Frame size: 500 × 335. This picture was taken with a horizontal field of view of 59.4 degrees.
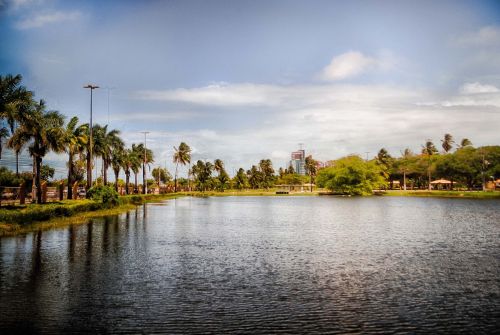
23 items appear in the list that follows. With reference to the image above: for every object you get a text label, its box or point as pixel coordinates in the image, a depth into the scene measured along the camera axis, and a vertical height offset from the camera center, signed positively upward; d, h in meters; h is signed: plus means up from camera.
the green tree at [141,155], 118.19 +9.50
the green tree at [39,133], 46.69 +6.41
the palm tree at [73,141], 59.66 +6.88
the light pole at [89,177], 67.12 +1.90
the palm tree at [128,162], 105.26 +6.76
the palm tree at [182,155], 163.40 +12.25
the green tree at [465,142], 167.90 +15.78
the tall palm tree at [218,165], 187.62 +9.51
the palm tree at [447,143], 176.46 +16.34
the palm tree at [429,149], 182.12 +14.49
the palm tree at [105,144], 79.81 +8.86
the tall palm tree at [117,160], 98.80 +6.62
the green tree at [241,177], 198.38 +4.44
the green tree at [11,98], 39.56 +8.62
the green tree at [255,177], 196.12 +4.33
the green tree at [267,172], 197.89 +6.55
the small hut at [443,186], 162.38 -0.89
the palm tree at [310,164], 198.12 +9.81
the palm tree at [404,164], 158.25 +7.63
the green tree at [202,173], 181.62 +5.95
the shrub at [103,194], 54.72 -0.66
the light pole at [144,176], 115.03 +3.32
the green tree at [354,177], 137.38 +2.47
